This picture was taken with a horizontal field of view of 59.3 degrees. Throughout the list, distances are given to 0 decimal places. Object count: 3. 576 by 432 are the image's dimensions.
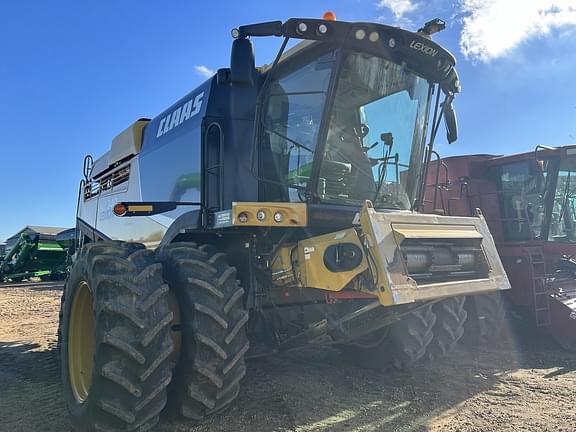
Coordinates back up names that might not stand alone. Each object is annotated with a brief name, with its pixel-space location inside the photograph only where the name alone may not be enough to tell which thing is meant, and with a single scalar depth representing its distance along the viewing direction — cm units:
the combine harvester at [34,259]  2252
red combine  693
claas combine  328
